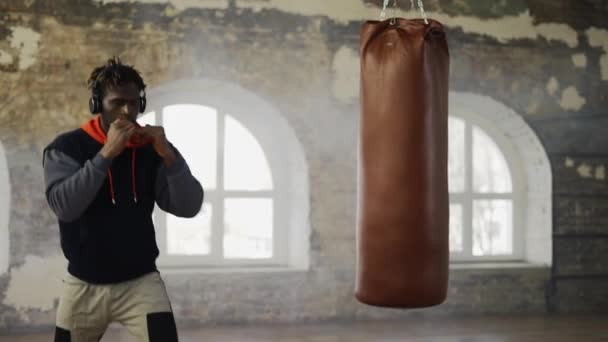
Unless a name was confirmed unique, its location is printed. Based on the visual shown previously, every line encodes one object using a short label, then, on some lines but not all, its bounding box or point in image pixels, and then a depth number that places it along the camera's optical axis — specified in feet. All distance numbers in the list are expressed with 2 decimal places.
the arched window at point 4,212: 14.80
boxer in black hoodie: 7.73
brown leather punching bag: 8.89
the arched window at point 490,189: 18.17
